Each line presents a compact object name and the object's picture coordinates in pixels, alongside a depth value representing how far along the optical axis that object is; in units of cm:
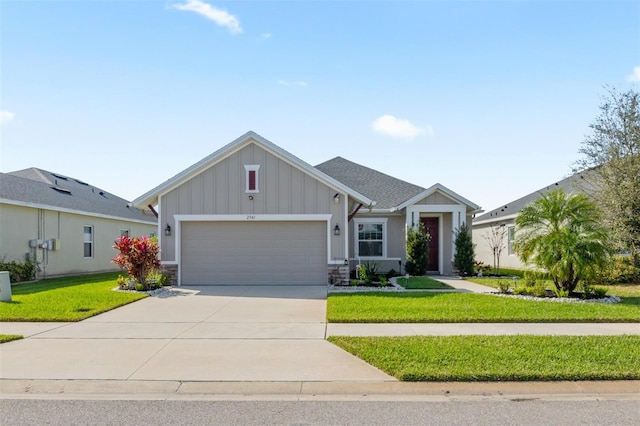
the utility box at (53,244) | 1793
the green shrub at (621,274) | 1559
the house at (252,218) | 1451
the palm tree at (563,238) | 1110
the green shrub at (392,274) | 1744
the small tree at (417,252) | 1720
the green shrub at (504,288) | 1251
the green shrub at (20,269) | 1562
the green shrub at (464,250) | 1745
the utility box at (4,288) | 1108
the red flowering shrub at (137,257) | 1329
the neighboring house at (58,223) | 1667
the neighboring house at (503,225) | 2438
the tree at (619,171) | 1585
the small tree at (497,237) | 2495
